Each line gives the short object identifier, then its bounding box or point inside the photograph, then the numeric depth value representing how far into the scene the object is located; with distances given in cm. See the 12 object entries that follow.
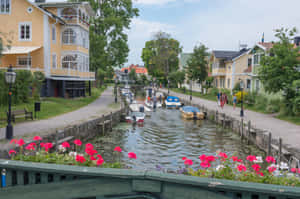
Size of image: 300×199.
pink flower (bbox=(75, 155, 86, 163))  432
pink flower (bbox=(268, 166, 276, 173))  462
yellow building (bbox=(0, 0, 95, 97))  3189
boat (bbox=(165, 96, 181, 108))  4378
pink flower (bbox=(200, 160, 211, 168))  471
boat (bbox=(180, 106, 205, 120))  3164
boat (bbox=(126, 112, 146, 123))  2783
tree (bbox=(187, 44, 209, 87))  5425
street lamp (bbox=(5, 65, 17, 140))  1384
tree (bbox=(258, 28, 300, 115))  2297
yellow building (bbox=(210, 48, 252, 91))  4519
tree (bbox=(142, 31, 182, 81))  8246
